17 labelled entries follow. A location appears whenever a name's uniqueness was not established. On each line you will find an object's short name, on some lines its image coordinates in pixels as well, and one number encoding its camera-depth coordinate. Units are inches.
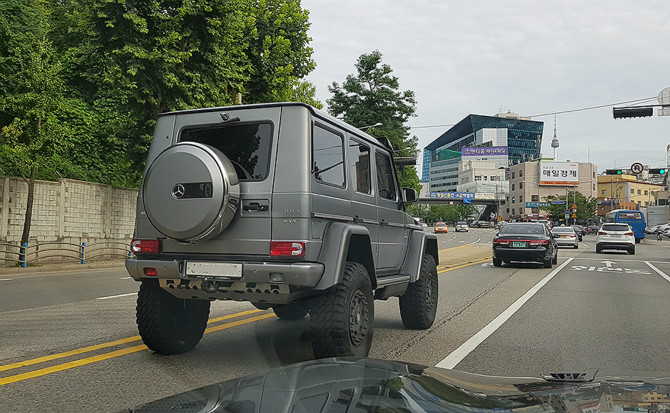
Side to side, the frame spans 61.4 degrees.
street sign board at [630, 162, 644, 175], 1895.9
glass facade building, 7190.0
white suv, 1170.6
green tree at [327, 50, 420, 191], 2082.9
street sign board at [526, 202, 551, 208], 4901.8
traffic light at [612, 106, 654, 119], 834.2
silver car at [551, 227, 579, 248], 1441.9
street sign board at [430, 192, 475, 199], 5615.2
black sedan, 721.6
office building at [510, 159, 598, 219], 5182.1
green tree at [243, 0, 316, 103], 1058.1
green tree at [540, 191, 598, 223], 4020.7
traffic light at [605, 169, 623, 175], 1704.0
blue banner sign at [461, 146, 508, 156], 6914.4
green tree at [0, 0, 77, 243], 617.9
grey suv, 179.6
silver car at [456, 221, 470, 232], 3158.2
